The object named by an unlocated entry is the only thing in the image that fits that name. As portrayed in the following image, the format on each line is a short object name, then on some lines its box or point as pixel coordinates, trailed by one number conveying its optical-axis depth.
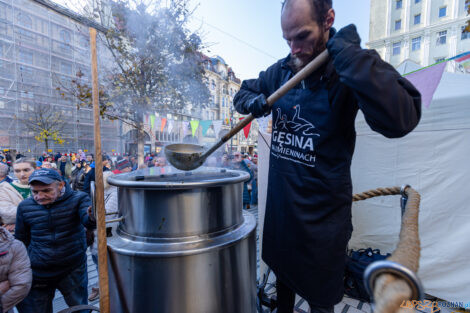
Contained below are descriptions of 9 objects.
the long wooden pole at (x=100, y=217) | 1.13
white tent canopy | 2.98
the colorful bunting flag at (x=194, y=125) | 10.45
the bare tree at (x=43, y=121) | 16.43
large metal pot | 1.23
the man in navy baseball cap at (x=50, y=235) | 2.18
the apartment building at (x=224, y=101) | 24.68
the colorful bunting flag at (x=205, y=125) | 10.05
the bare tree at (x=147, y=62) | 4.47
